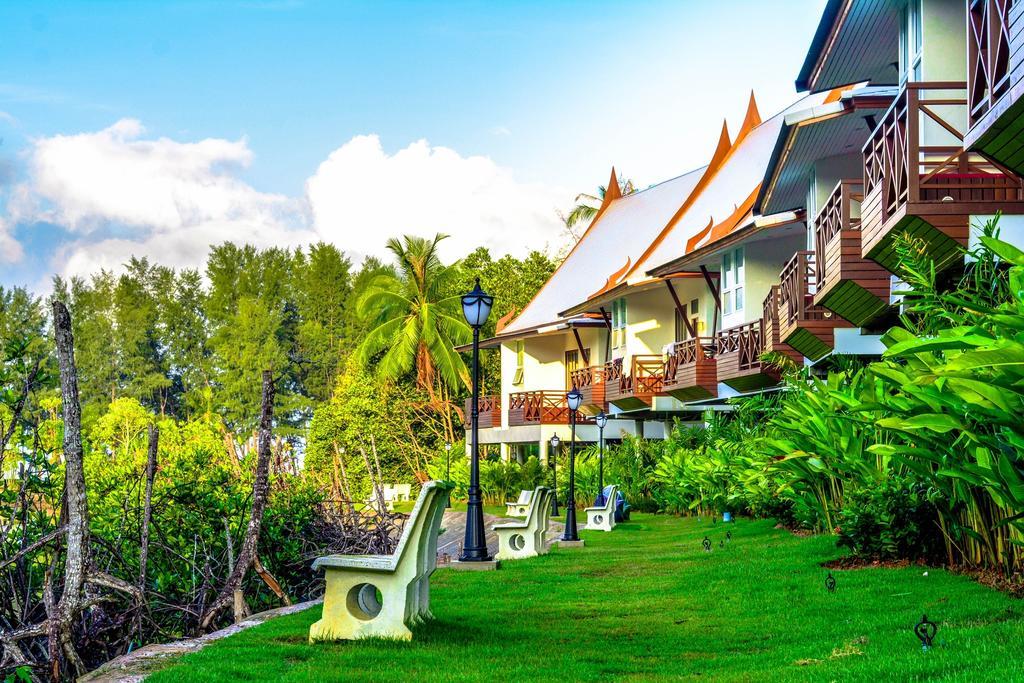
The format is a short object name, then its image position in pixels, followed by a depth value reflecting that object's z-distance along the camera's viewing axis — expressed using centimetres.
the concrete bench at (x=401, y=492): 5184
